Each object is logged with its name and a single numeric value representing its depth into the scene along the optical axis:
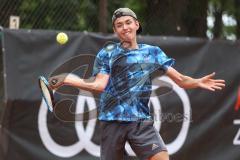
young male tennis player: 10.05
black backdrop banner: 13.33
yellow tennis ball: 12.34
